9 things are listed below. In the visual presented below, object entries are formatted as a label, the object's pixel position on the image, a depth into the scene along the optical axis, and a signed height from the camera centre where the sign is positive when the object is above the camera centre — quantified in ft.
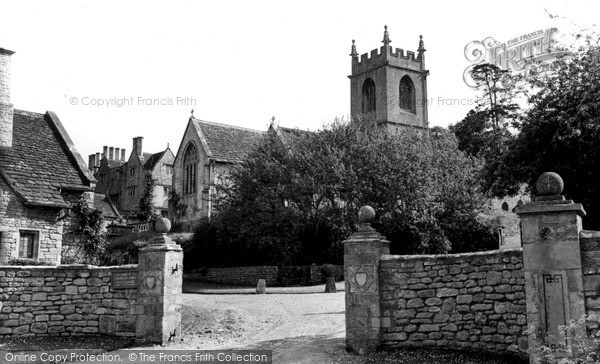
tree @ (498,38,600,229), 52.42 +10.06
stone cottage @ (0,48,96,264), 82.74 +10.56
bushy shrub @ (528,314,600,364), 28.45 -4.21
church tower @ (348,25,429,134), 227.61 +61.47
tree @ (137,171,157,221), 213.87 +18.44
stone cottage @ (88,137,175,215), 254.06 +33.17
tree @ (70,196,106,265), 92.38 +4.03
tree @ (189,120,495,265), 114.11 +10.83
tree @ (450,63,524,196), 60.34 +11.01
